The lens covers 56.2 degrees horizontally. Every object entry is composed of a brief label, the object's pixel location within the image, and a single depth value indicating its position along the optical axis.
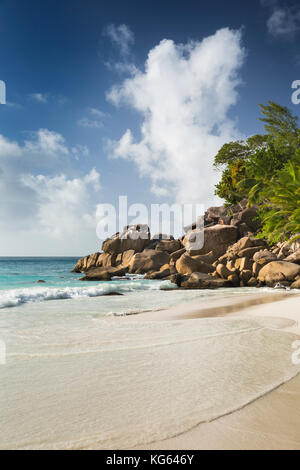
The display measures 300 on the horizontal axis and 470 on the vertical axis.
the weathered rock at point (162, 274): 23.81
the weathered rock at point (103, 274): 26.48
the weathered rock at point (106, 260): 34.01
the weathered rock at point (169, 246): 31.38
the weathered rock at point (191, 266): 21.77
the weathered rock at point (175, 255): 27.61
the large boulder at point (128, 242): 34.91
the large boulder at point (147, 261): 28.25
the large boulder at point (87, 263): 37.38
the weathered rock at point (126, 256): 32.59
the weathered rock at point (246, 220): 30.08
